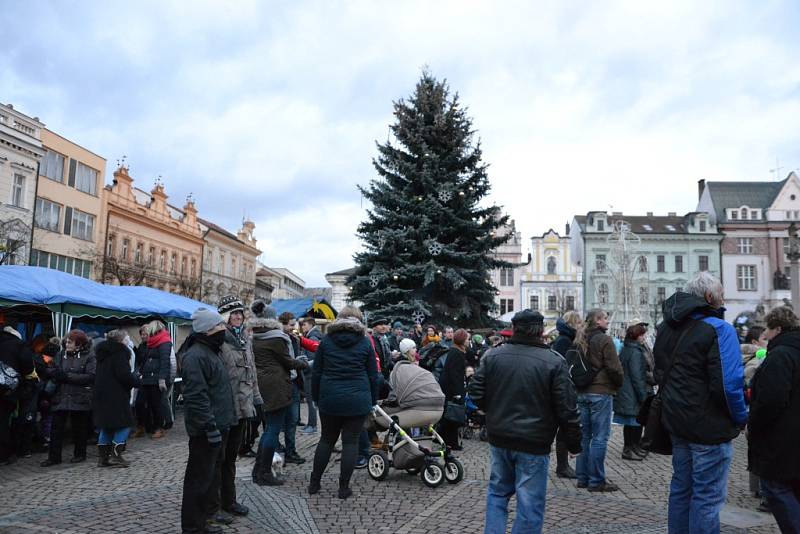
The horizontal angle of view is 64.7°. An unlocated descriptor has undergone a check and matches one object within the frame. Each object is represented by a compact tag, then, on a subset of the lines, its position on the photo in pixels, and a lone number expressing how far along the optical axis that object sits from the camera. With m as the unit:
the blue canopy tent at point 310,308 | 23.06
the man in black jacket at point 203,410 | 5.16
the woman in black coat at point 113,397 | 8.41
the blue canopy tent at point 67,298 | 10.43
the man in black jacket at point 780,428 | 4.49
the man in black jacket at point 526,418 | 4.35
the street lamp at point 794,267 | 23.48
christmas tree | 21.59
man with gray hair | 4.30
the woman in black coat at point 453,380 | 9.36
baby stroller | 7.42
